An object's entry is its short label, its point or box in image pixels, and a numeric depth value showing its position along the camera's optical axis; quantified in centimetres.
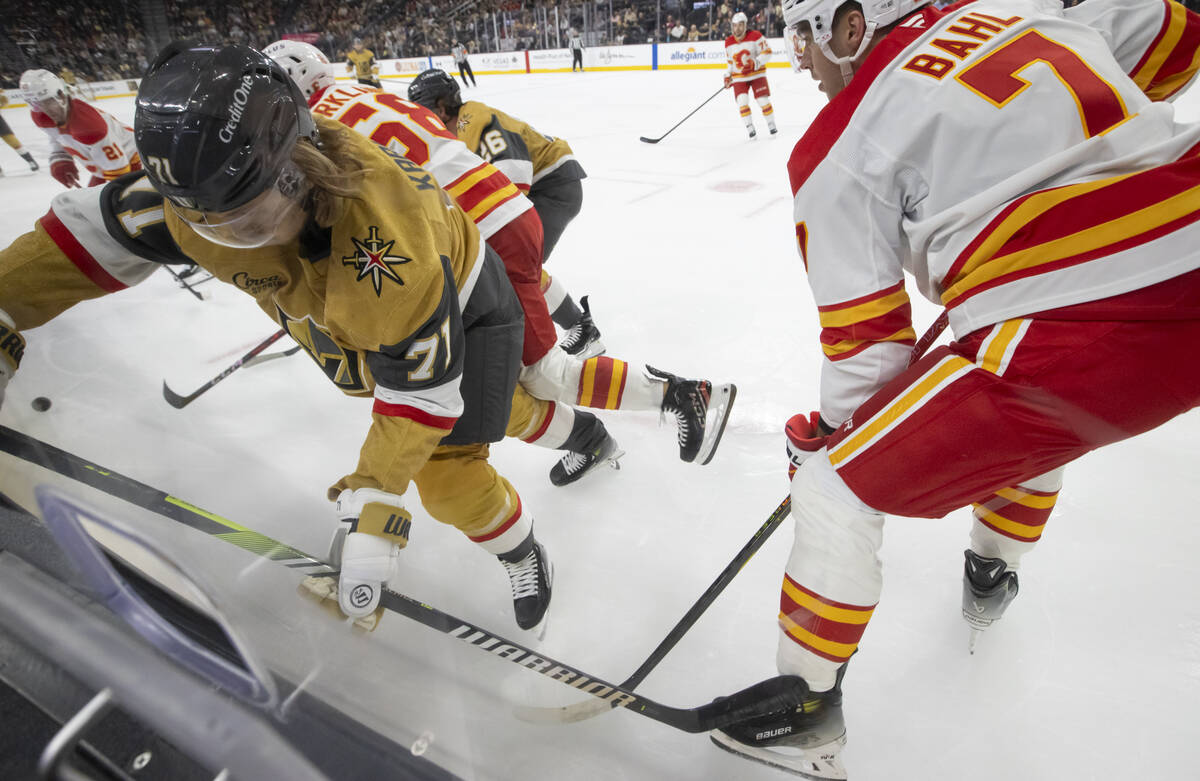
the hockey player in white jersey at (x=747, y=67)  533
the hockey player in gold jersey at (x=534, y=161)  203
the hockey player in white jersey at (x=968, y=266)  65
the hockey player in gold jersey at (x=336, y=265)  69
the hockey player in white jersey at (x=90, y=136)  201
